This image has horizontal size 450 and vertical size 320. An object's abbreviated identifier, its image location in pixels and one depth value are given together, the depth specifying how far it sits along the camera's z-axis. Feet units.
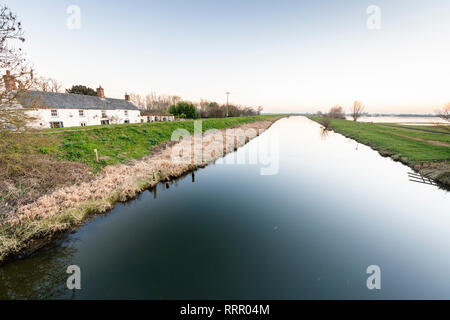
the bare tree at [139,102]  293.02
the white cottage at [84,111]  89.75
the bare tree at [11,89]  22.92
